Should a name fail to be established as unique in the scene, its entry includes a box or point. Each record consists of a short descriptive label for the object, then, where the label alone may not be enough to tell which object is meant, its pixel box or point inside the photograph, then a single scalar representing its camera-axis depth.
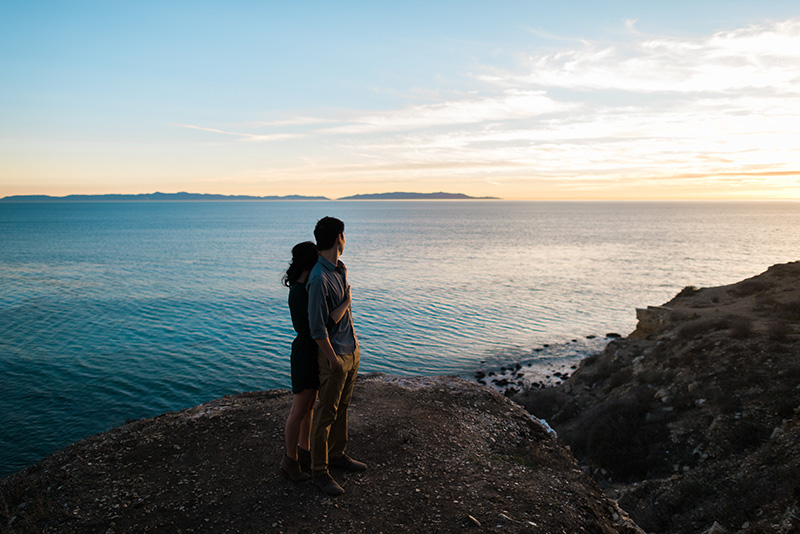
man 5.88
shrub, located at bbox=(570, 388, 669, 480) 12.23
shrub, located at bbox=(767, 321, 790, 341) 14.67
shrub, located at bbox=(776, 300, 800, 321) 16.78
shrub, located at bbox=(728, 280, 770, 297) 23.36
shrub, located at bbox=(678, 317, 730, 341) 17.81
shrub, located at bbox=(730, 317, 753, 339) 15.77
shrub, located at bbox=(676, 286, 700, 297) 26.97
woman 6.08
